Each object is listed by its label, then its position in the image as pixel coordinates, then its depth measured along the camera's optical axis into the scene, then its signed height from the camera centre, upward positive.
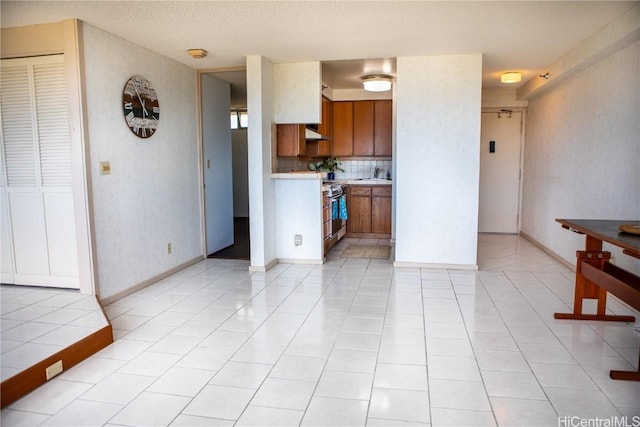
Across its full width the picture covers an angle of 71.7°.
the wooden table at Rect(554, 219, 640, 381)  2.60 -0.78
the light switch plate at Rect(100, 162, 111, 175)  3.86 -0.01
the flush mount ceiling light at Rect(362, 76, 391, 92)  6.12 +1.12
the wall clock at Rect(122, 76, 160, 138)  4.18 +0.59
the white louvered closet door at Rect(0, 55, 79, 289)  3.81 -0.07
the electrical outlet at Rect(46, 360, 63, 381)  2.55 -1.17
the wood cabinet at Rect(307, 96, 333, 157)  6.68 +0.49
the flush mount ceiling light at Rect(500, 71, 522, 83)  5.82 +1.14
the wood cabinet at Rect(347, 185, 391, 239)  7.14 -0.74
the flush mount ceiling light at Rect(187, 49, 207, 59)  4.54 +1.17
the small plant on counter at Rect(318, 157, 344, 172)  7.82 +0.02
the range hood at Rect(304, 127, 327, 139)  5.79 +0.42
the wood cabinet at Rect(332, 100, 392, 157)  7.41 +0.63
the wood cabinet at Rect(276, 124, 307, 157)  5.45 +0.32
